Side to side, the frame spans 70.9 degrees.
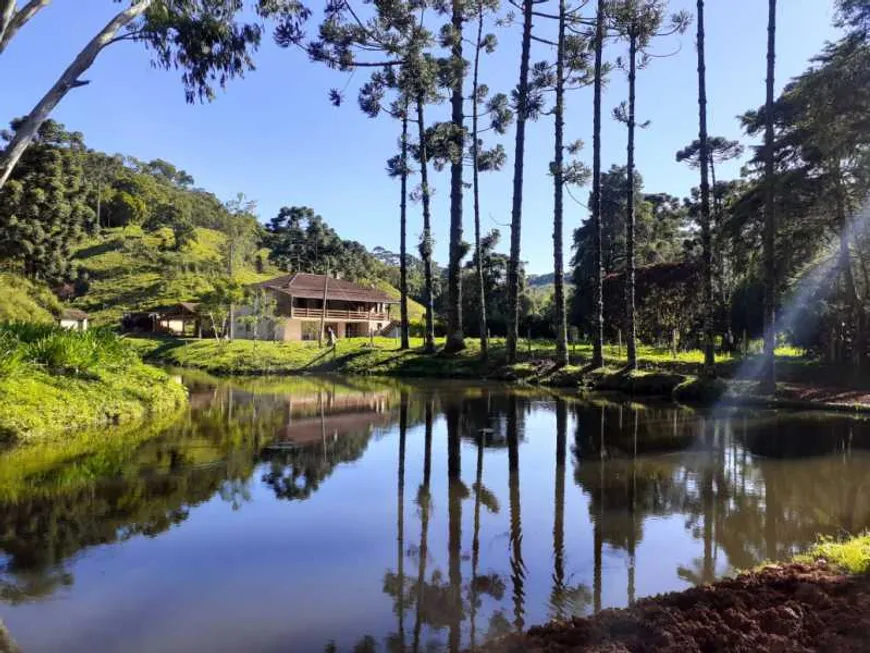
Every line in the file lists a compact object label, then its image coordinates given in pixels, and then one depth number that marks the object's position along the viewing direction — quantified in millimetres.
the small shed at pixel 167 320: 49531
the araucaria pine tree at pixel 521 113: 25156
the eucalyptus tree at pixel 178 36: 9531
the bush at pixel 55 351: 12328
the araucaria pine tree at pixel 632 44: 21797
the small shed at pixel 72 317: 44300
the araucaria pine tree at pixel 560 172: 24281
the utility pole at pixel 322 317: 43138
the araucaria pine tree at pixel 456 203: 27859
